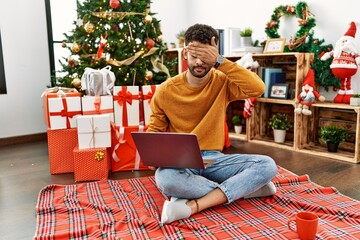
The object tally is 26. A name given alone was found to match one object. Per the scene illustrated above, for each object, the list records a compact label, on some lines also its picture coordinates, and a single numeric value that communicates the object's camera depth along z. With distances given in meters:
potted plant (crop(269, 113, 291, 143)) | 3.28
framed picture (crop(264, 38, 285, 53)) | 3.21
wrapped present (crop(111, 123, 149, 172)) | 2.51
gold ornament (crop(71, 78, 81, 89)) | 2.78
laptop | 1.48
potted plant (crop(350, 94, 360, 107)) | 2.68
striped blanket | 1.49
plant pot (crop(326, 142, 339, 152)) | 2.88
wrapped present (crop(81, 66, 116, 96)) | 2.51
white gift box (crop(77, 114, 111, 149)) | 2.31
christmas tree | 2.75
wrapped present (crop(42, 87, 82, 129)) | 2.40
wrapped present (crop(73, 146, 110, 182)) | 2.27
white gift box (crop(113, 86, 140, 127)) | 2.53
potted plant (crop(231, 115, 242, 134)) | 3.69
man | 1.64
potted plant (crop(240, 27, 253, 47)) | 3.47
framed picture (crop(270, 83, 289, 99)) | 3.24
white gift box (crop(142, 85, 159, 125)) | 2.61
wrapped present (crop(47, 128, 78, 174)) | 2.44
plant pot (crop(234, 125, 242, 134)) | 3.70
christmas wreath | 3.13
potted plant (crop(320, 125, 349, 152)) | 2.86
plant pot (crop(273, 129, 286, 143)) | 3.29
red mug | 1.37
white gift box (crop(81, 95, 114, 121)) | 2.45
